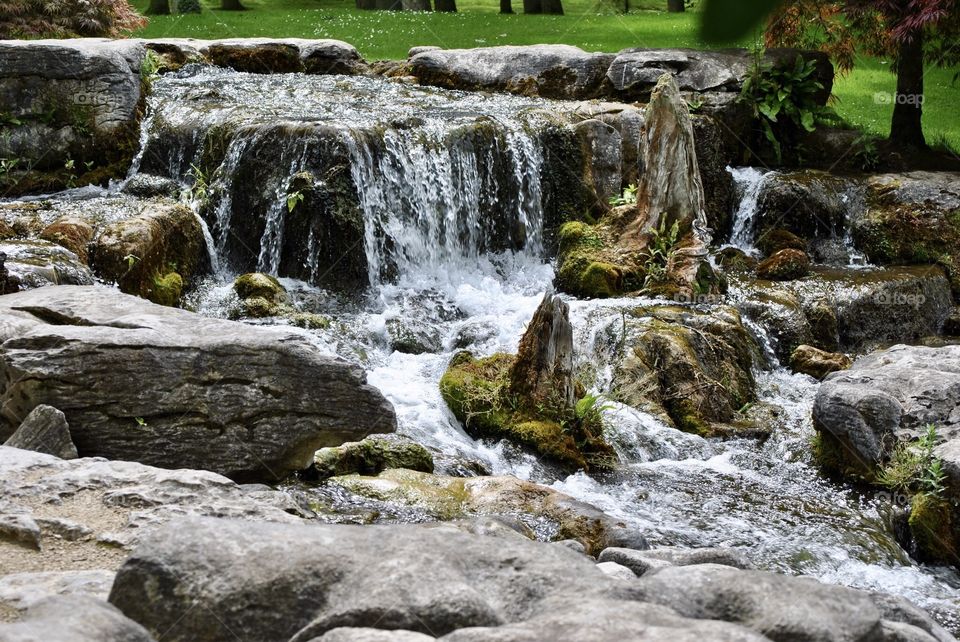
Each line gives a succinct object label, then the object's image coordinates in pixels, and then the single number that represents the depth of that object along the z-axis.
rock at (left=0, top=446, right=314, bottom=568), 5.13
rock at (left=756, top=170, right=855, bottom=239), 16.47
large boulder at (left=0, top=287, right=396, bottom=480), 7.14
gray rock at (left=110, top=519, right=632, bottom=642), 3.40
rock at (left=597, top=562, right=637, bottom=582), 5.36
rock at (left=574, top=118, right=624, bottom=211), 16.16
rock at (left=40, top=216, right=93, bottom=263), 11.82
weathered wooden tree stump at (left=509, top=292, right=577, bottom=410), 10.22
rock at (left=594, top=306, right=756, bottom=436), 11.22
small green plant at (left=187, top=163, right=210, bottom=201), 14.27
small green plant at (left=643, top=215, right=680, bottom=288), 13.65
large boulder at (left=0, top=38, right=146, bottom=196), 14.77
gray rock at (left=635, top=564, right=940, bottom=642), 3.43
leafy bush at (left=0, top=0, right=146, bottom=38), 20.42
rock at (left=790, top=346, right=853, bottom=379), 12.61
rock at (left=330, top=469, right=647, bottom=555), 7.96
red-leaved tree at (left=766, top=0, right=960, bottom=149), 13.50
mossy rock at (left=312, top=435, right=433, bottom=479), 8.62
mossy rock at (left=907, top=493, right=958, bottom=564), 8.59
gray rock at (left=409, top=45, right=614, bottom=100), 19.47
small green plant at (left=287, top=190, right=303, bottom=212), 13.67
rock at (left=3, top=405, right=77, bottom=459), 6.73
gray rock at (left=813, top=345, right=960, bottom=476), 9.77
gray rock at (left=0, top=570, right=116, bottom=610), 4.00
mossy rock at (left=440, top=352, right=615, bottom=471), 9.98
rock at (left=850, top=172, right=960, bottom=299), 15.77
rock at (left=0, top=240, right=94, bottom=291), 10.07
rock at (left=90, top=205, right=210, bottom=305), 11.98
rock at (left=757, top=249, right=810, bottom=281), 14.54
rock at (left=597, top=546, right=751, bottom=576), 6.25
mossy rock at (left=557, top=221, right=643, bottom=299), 13.45
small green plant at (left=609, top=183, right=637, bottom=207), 15.43
